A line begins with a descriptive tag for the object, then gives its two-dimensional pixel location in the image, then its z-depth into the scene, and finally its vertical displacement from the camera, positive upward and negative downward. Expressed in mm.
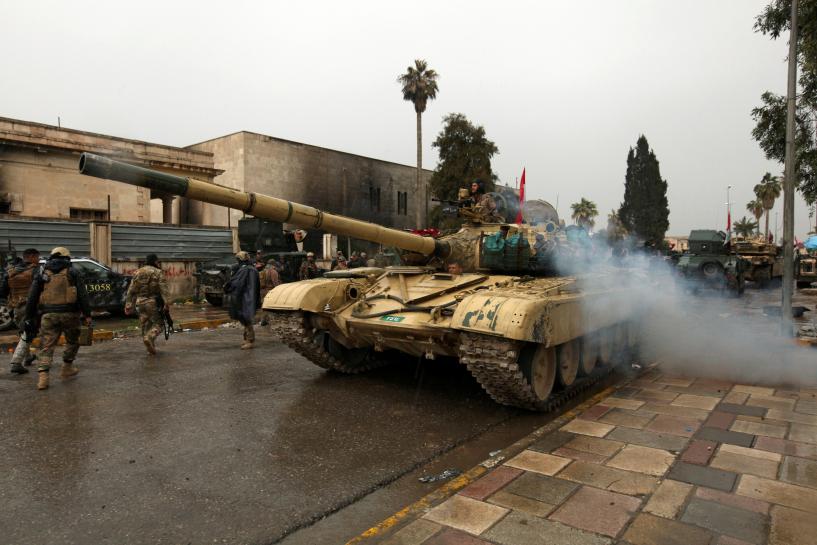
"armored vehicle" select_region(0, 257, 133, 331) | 12200 -452
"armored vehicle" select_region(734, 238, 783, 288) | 24625 +166
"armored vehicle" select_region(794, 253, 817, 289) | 22312 -285
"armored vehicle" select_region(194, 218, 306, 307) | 15445 +234
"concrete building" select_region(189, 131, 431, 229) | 31312 +5308
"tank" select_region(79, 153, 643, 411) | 5059 -439
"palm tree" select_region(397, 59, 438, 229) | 32531 +9995
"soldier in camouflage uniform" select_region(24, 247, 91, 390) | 6391 -425
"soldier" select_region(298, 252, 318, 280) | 15974 -196
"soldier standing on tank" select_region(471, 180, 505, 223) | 7938 +765
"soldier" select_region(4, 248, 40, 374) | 7699 -249
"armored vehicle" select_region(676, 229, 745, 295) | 20266 -75
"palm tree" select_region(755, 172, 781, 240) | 54719 +6696
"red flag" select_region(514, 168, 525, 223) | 7675 +853
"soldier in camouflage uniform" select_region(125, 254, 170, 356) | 8312 -502
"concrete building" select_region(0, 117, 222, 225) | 21156 +3357
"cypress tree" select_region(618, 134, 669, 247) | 47156 +5760
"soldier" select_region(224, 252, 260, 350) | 9133 -485
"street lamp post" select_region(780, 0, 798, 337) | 8688 +982
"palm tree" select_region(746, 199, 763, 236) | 62262 +5896
